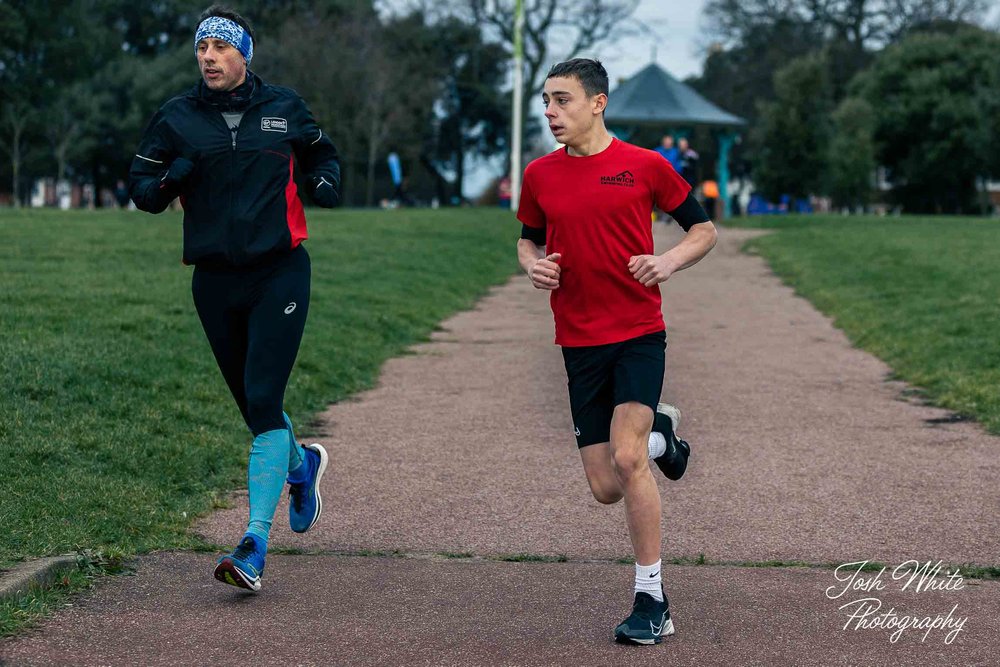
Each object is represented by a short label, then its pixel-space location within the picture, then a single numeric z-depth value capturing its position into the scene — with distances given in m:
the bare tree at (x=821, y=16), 67.69
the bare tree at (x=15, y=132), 54.69
